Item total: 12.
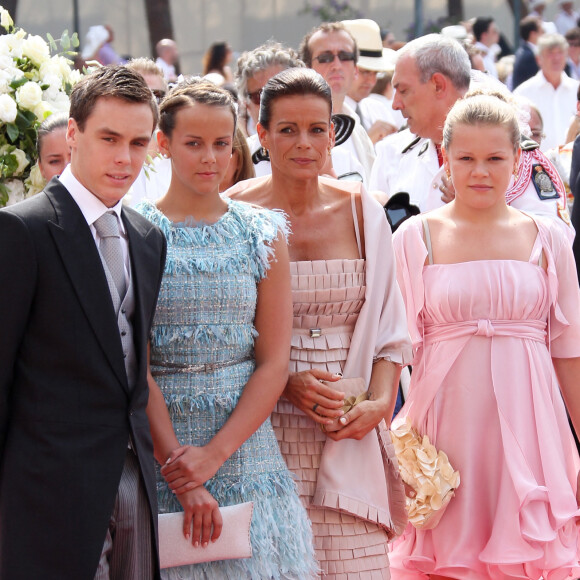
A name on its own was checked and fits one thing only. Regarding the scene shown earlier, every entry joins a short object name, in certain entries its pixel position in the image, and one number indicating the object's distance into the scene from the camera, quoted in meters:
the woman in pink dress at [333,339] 7.04
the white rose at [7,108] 8.53
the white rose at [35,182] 8.82
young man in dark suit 5.36
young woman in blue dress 6.31
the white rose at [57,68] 9.00
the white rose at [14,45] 8.95
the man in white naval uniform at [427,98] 10.86
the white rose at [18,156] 8.83
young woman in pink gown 7.90
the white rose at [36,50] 8.97
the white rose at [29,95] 8.70
